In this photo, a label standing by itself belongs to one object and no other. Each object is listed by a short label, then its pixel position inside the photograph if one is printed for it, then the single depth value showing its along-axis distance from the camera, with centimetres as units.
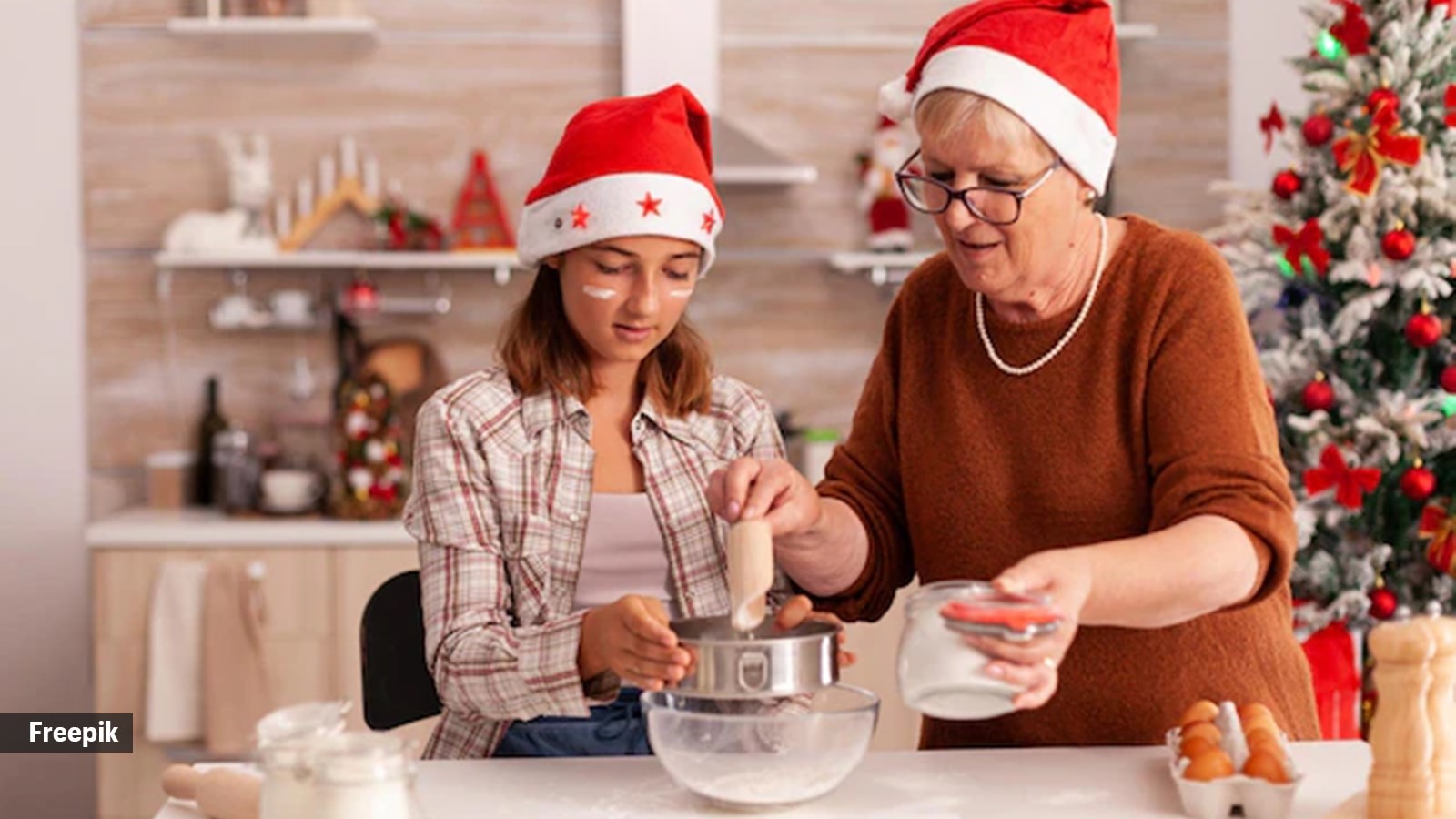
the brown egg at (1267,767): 138
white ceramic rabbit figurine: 400
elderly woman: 154
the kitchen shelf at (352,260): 398
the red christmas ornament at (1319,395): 327
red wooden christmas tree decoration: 415
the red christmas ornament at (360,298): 407
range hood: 414
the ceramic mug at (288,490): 393
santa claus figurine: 414
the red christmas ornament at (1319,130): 330
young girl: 178
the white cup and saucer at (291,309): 409
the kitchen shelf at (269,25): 398
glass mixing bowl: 144
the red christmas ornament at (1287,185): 338
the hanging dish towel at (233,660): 368
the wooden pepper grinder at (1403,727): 133
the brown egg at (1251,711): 149
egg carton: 137
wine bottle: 412
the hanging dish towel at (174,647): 369
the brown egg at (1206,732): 145
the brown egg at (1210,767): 140
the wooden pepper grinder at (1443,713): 132
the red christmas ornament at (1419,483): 319
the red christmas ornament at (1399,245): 318
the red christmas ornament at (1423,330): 319
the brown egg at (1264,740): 140
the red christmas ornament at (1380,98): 320
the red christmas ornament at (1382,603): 329
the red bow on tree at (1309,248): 328
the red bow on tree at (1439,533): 323
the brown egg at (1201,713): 149
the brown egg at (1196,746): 142
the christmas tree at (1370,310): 321
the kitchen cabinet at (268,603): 372
